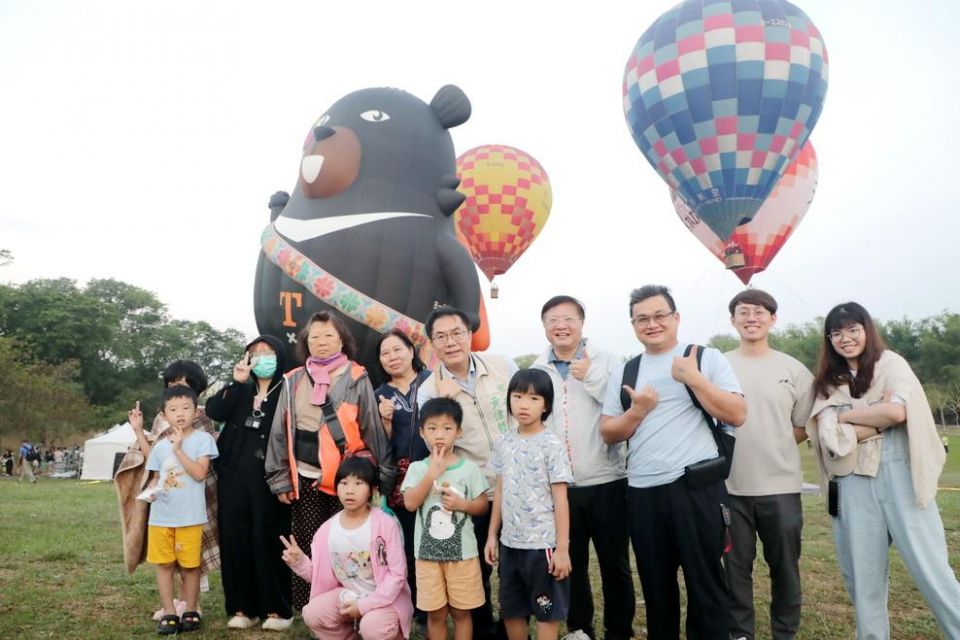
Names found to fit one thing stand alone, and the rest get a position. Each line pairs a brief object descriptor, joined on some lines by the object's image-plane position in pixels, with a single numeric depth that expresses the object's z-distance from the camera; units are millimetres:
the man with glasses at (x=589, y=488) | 3055
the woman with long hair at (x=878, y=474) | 2754
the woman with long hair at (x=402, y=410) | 3195
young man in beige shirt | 3086
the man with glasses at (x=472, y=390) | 3061
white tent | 18344
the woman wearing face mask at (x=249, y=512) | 3430
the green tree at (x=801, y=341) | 41778
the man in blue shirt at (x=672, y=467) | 2619
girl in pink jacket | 2873
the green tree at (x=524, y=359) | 70575
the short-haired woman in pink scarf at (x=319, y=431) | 3205
